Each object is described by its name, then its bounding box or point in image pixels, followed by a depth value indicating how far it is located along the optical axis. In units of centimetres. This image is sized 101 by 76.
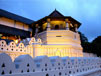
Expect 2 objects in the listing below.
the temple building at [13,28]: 1739
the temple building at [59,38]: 1449
